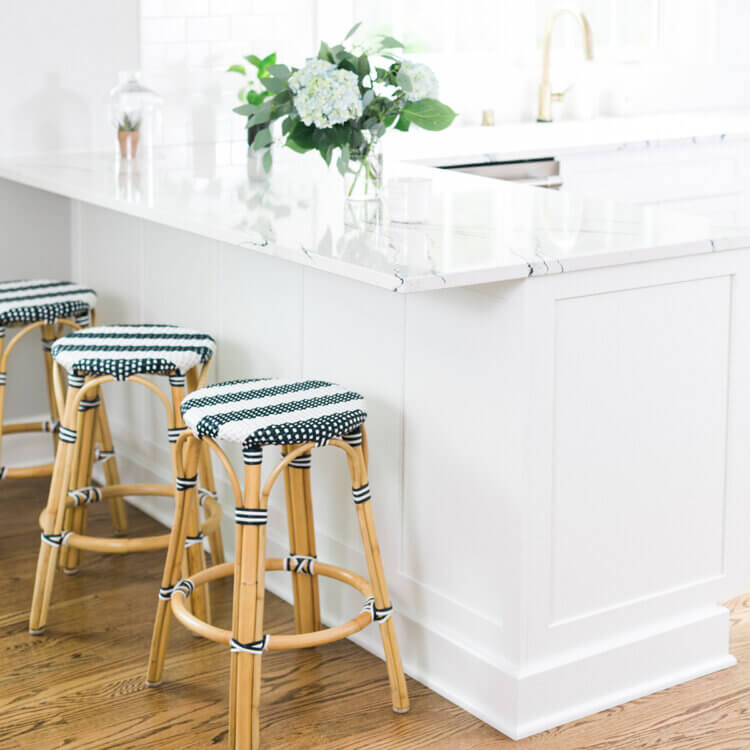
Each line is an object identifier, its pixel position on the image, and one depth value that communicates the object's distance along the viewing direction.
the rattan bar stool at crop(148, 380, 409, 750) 2.40
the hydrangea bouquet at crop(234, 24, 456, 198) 2.89
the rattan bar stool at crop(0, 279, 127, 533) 3.35
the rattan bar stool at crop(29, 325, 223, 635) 2.86
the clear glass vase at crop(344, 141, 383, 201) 3.08
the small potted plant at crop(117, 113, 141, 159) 3.80
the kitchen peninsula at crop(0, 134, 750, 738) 2.46
